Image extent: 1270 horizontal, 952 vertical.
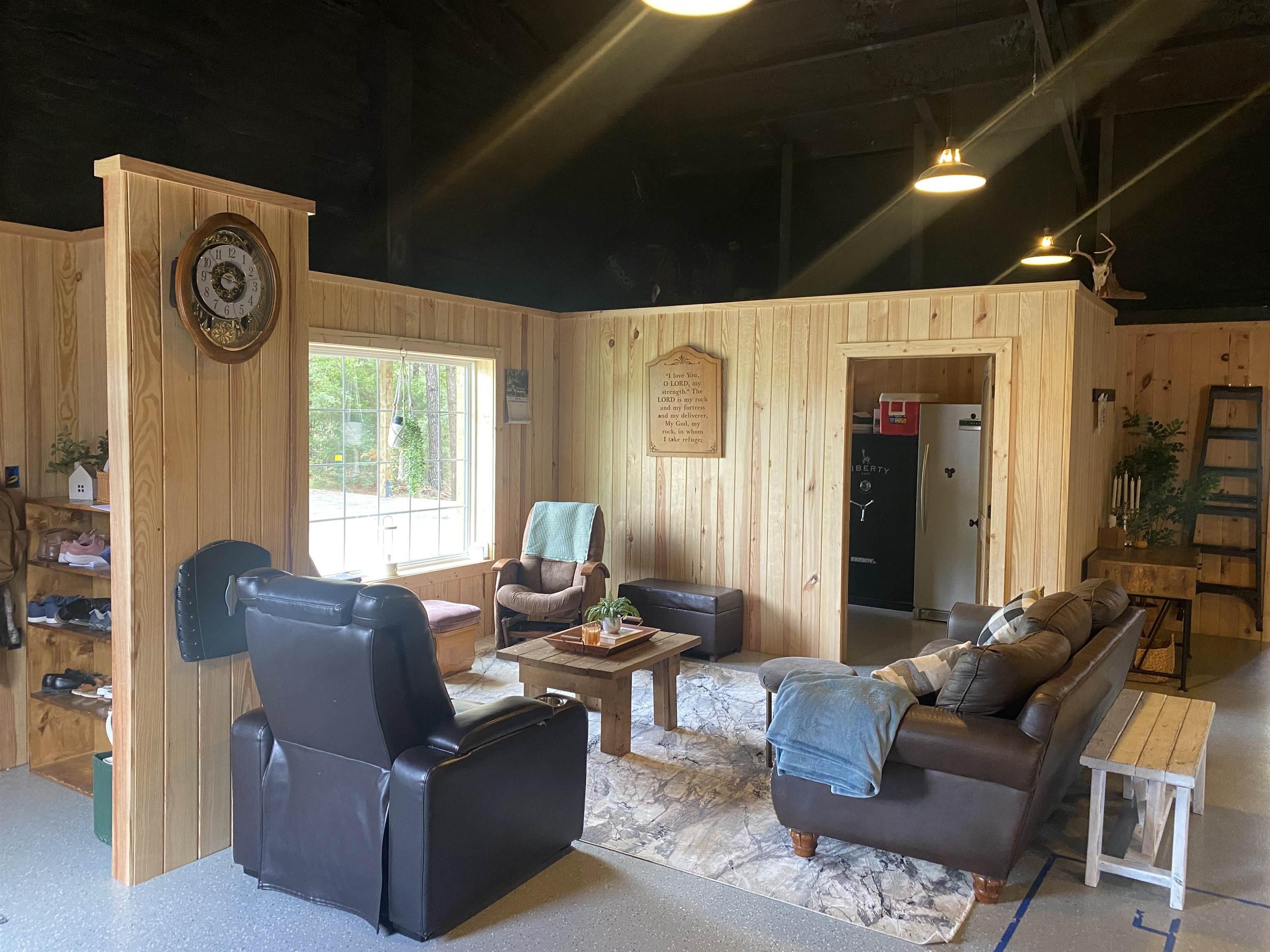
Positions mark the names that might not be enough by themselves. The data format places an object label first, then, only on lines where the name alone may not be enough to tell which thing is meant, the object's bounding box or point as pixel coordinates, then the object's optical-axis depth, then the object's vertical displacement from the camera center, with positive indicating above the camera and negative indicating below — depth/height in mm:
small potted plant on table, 4246 -786
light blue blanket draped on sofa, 2816 -895
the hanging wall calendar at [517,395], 6172 +350
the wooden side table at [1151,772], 2789 -992
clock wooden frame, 2736 +490
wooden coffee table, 3900 -1009
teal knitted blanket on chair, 5754 -550
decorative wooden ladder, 6332 -348
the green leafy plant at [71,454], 3715 -50
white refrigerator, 6711 -446
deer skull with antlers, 5680 +1062
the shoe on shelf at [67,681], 3656 -976
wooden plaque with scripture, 5965 +290
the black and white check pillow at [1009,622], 3127 -653
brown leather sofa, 2674 -1051
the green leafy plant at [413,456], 5590 -71
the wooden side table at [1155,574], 5293 -739
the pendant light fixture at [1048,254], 5473 +1196
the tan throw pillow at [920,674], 3084 -770
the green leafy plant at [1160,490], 6184 -268
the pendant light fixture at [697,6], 2139 +1063
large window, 5160 -93
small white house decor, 3598 -176
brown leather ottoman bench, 5590 -1032
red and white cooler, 6957 +285
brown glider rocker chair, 5418 -854
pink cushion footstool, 4969 -1051
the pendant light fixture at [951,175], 4117 +1262
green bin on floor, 2951 -1157
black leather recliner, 2428 -936
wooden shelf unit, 3660 -916
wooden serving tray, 4078 -901
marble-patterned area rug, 2805 -1392
